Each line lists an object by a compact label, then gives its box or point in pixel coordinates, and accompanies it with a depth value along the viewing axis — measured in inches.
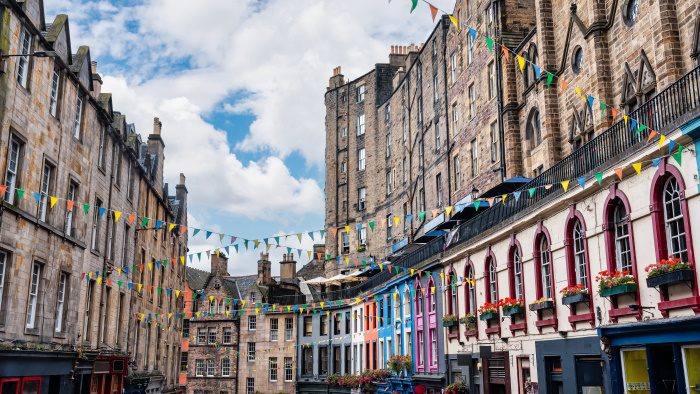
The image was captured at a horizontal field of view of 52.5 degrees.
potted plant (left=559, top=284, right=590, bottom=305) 660.1
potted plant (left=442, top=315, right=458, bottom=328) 1044.5
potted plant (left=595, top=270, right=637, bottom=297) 579.5
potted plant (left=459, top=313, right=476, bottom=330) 964.6
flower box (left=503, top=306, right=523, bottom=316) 805.2
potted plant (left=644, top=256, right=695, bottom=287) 510.6
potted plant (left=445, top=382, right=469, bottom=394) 986.1
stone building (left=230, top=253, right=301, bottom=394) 2199.8
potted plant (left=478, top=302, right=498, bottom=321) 880.3
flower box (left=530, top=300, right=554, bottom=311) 730.8
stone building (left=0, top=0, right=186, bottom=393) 695.1
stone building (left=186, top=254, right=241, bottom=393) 2269.9
